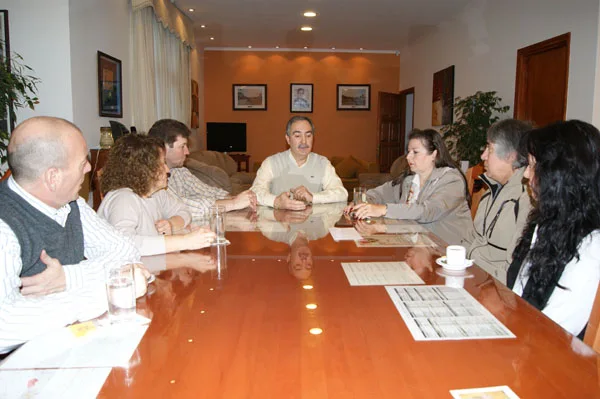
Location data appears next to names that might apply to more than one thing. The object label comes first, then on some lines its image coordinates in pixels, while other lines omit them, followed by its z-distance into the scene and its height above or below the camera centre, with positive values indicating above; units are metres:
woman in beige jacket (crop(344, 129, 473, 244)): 2.62 -0.29
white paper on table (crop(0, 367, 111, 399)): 0.83 -0.43
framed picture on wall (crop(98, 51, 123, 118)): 4.78 +0.53
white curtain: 5.84 +0.93
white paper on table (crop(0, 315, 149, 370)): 0.94 -0.42
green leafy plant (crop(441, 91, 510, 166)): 5.97 +0.28
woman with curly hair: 1.94 -0.20
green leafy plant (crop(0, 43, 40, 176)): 3.39 +0.36
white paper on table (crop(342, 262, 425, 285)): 1.45 -0.41
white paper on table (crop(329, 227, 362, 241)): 2.09 -0.41
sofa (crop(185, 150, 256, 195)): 6.27 -0.43
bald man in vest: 1.15 -0.28
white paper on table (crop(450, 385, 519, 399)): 0.82 -0.42
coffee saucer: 1.56 -0.39
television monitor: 10.65 +0.09
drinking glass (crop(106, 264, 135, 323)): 1.14 -0.36
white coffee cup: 1.56 -0.35
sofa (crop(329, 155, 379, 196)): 8.55 -0.46
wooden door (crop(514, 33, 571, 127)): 4.87 +0.67
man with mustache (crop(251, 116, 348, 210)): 3.44 -0.20
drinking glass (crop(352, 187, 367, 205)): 2.78 -0.30
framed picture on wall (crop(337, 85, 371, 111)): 11.44 +1.03
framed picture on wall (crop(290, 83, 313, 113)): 11.37 +1.02
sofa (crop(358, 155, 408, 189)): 7.68 -0.56
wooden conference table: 0.85 -0.42
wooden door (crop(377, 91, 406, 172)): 10.39 +0.30
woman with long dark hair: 1.34 -0.24
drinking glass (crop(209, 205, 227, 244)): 1.98 -0.33
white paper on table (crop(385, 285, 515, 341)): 1.07 -0.41
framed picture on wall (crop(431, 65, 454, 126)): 7.75 +0.75
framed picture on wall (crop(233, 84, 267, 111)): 11.31 +0.97
